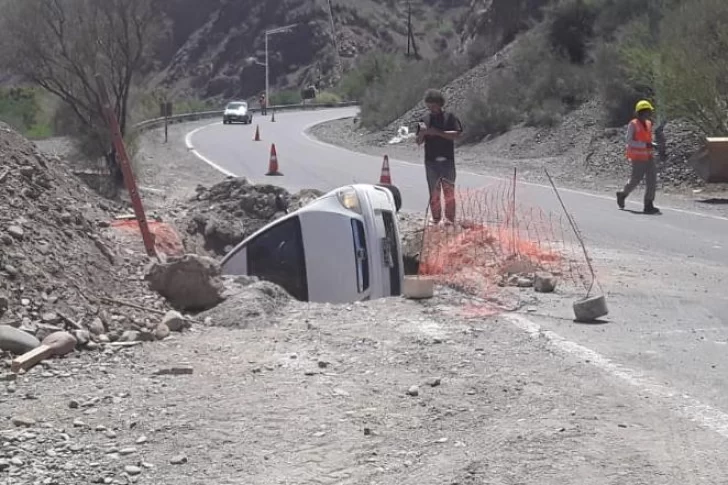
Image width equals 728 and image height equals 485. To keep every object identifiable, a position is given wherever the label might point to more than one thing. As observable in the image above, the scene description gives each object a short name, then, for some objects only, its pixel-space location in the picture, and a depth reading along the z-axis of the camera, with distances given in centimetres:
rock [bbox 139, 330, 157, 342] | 718
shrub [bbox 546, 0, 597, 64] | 4403
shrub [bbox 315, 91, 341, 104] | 9436
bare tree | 2250
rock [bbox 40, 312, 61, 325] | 694
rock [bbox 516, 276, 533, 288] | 960
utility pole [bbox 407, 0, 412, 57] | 11249
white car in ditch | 938
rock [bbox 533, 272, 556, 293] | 934
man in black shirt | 1289
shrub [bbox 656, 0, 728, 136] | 2286
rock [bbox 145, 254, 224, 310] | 829
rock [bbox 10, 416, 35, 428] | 544
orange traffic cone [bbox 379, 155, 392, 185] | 1930
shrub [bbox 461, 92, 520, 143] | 3928
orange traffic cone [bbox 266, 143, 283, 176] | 2743
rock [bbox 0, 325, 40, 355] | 648
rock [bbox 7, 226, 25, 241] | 765
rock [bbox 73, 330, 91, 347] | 681
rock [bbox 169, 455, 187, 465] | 507
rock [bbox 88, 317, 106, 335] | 709
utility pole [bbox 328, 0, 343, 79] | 11769
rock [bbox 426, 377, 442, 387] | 623
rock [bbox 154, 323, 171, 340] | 727
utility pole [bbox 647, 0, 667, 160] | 2409
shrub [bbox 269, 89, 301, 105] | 10006
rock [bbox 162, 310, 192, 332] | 747
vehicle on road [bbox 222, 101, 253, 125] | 6412
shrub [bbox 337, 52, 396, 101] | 8706
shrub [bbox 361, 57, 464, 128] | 5291
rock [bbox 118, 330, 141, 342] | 713
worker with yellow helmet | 1707
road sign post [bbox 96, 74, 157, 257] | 983
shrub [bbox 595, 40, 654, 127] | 3156
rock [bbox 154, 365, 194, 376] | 642
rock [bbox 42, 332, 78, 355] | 661
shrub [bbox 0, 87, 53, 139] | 2909
